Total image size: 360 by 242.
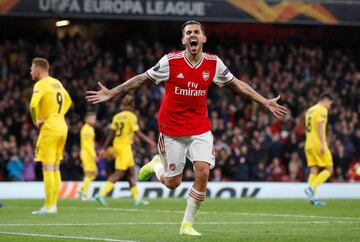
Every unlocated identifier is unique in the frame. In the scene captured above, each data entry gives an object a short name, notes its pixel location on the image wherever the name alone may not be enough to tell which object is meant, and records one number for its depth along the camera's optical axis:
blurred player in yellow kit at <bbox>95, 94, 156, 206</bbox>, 21.53
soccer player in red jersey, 11.61
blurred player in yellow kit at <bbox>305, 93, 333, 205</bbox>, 21.53
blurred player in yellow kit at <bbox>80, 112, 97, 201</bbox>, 24.88
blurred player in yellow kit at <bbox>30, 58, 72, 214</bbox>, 16.47
